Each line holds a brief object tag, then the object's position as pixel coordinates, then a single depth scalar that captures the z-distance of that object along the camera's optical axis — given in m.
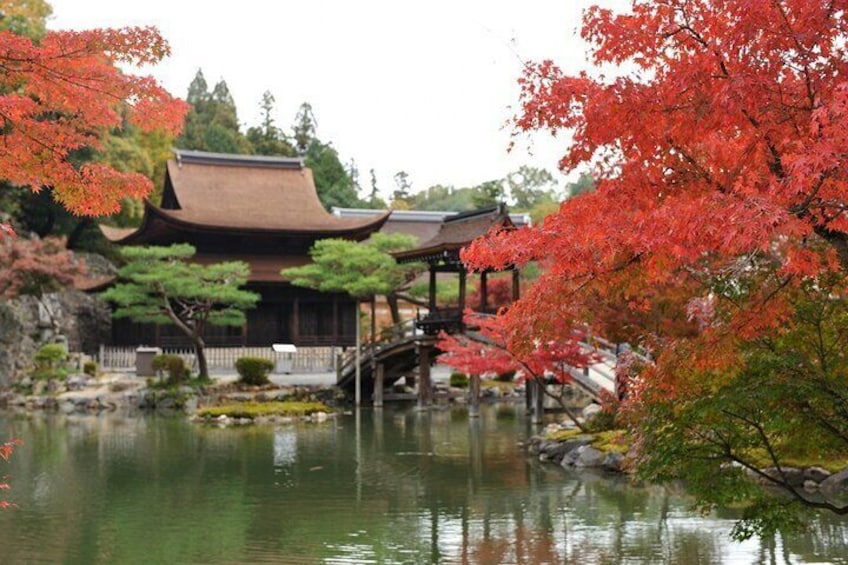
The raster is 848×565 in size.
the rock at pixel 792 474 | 12.34
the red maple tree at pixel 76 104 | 6.64
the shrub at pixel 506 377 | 32.87
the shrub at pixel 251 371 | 27.69
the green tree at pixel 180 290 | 26.92
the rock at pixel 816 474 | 12.12
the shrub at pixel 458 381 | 31.23
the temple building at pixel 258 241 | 31.77
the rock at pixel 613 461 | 14.78
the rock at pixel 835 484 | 11.66
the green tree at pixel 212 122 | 55.19
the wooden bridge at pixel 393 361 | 25.47
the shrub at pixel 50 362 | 27.94
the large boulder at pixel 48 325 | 29.00
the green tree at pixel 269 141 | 59.42
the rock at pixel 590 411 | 17.56
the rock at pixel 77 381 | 27.69
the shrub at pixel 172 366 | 27.22
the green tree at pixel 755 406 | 6.35
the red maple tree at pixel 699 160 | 4.96
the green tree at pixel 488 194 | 54.56
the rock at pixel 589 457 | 15.48
